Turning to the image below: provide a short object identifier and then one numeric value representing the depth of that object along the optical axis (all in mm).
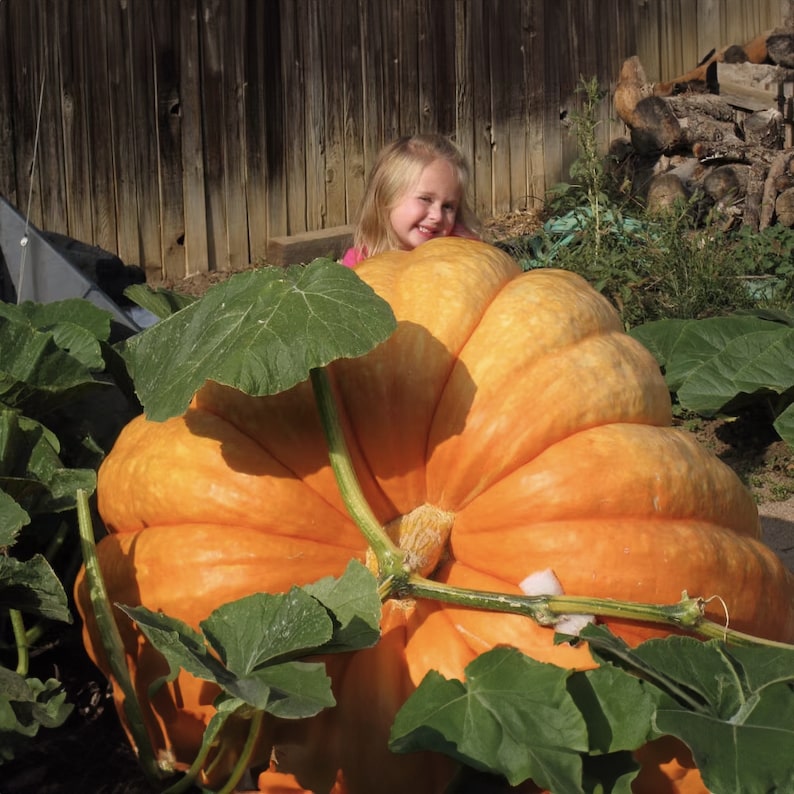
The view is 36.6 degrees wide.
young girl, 3686
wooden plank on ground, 6750
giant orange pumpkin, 1644
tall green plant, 4926
